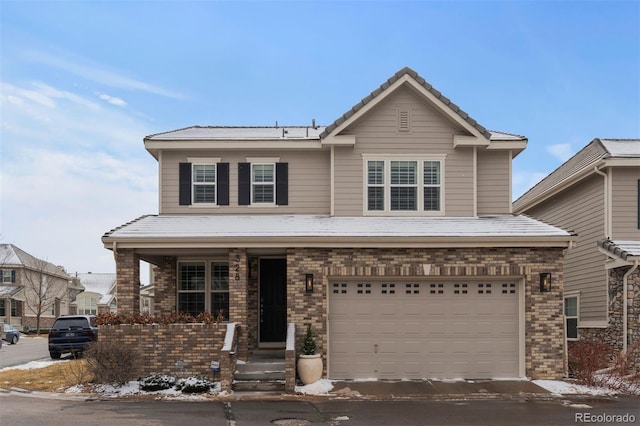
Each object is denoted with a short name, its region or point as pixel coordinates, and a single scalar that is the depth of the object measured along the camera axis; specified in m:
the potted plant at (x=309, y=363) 14.10
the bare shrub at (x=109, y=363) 13.71
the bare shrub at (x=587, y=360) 14.38
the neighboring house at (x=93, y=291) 71.25
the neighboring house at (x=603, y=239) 16.59
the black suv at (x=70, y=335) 21.09
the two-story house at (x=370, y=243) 14.97
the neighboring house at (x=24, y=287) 47.09
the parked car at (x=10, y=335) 33.00
